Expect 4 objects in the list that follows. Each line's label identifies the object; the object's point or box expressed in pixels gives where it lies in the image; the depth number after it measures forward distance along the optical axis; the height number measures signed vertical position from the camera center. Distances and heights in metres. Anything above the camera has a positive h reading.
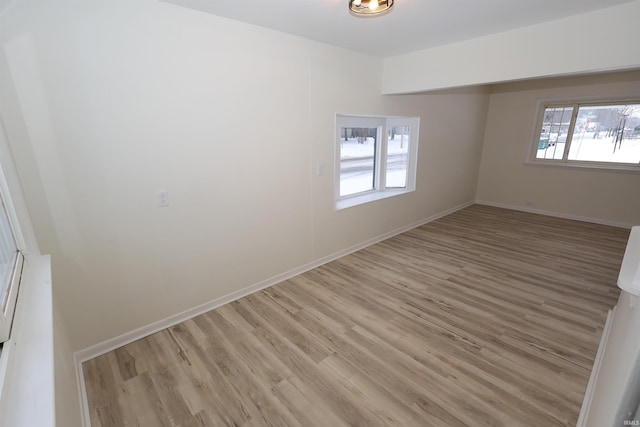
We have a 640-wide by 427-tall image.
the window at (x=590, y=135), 4.50 +0.02
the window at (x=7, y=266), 0.98 -0.55
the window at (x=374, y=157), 3.64 -0.27
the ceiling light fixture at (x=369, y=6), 1.78 +0.82
